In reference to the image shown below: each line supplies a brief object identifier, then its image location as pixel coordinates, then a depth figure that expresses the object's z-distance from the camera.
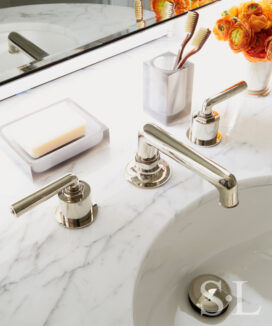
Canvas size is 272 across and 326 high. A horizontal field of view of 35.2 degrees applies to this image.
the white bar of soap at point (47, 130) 0.63
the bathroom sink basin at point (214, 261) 0.60
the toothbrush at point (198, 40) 0.66
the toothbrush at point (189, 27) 0.67
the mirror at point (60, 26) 0.58
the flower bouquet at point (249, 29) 0.71
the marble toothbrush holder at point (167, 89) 0.68
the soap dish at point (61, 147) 0.63
